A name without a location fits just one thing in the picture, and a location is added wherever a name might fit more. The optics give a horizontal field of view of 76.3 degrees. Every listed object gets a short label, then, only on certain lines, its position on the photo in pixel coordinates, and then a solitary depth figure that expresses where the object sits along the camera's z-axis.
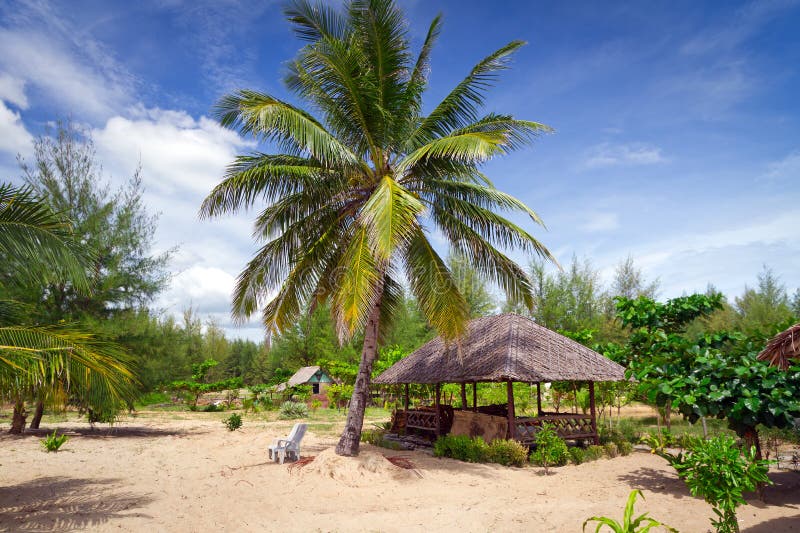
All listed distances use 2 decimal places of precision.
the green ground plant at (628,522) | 4.69
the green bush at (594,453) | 12.22
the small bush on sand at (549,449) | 11.15
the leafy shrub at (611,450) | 12.70
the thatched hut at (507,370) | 12.20
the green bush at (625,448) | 13.01
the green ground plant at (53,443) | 12.25
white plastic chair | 11.61
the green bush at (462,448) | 11.98
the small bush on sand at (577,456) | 11.88
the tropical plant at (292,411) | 25.44
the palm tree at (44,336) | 5.78
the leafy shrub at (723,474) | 5.76
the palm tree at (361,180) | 9.53
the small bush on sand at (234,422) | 17.83
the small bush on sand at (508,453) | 11.47
